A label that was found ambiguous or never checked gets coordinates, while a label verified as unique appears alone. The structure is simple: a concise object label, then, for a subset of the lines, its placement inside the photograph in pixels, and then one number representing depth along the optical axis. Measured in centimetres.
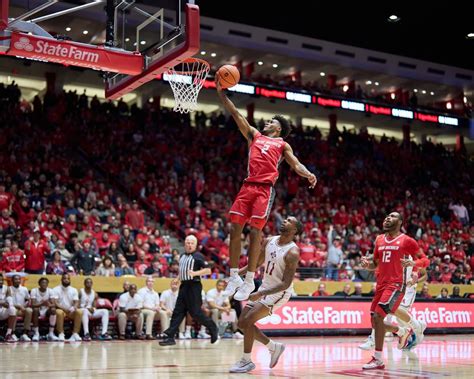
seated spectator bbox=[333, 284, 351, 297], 1842
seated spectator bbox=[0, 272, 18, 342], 1433
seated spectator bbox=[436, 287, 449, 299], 1973
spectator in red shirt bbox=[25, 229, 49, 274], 1570
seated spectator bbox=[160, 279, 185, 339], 1591
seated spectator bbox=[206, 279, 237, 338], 1648
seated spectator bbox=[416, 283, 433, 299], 1902
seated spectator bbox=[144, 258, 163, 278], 1720
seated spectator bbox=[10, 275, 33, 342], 1461
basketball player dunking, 812
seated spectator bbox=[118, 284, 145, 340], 1559
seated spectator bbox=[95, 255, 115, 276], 1627
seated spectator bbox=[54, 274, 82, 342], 1480
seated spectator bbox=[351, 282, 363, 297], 1870
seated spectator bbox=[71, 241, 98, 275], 1617
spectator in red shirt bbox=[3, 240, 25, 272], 1540
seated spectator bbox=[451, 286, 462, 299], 2023
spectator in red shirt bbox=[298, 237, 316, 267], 2042
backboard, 967
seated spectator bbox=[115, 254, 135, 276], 1673
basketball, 810
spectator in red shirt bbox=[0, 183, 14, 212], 1828
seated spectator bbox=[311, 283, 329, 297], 1828
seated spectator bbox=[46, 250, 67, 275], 1586
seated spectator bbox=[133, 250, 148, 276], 1720
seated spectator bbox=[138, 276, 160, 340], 1571
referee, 1277
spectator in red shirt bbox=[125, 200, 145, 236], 2012
